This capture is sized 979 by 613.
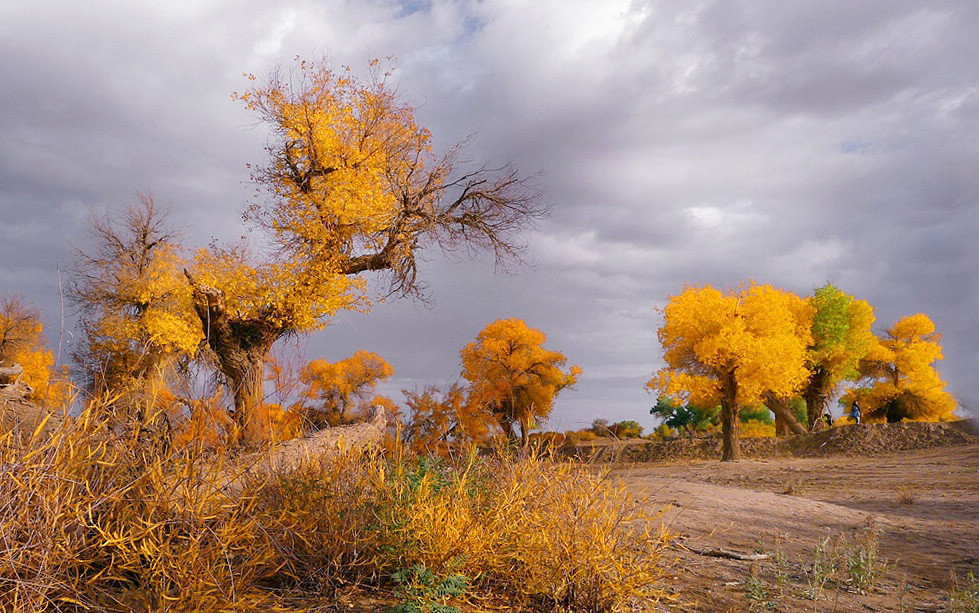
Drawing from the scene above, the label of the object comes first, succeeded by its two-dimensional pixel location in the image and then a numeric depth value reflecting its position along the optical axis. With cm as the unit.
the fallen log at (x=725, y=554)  730
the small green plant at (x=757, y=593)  571
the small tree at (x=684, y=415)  4709
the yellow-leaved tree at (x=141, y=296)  2236
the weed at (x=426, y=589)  444
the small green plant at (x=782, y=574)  626
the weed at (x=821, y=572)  620
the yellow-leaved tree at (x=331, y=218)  1833
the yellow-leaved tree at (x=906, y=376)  3725
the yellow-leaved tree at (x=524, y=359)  3189
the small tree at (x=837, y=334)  3325
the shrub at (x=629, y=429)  4369
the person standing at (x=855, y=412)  3505
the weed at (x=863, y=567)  662
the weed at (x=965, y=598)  599
